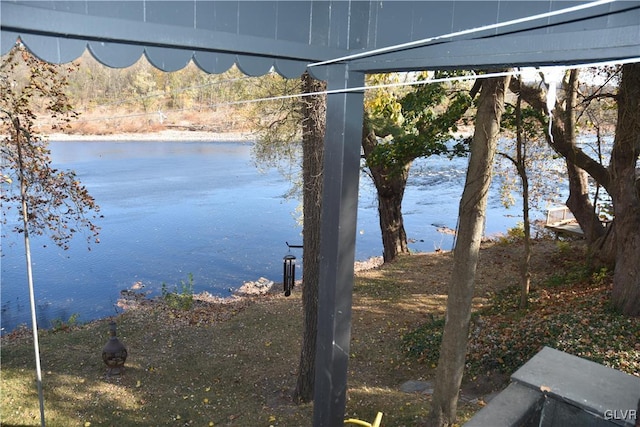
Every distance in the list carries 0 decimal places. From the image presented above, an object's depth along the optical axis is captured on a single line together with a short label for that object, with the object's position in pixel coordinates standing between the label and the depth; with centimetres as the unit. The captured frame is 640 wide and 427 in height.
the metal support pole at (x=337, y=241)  225
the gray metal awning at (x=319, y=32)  157
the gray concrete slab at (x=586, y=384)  226
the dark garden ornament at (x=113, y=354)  710
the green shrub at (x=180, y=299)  1139
